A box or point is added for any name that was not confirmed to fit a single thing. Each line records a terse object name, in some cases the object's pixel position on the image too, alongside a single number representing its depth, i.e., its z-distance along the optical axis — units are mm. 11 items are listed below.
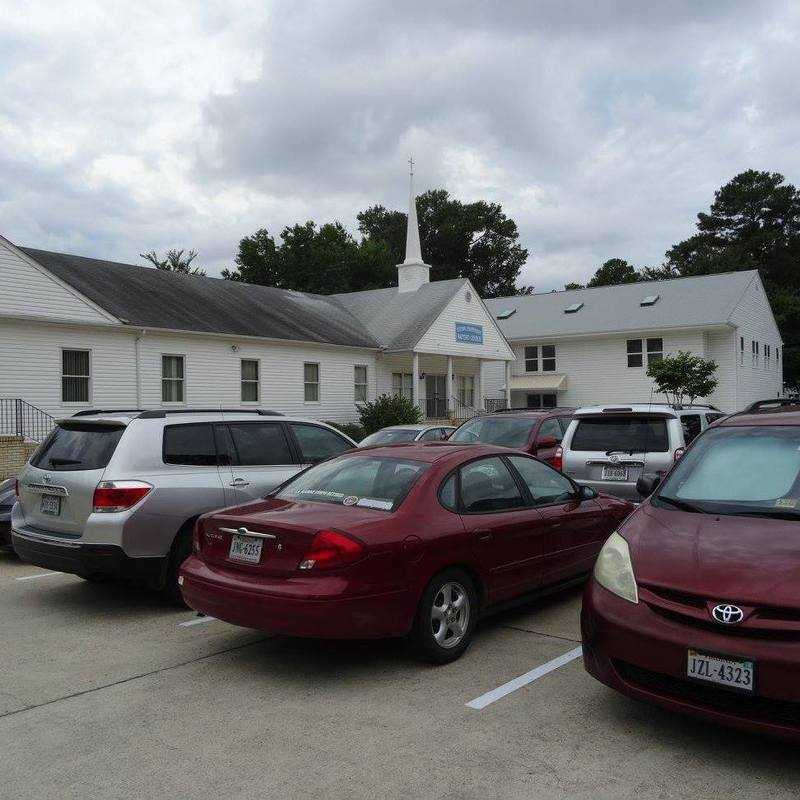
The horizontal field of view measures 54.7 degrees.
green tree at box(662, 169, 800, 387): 62125
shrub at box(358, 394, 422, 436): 27547
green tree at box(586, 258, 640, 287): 67681
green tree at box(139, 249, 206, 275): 59219
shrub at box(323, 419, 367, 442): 26609
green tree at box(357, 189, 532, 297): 69062
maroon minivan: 3551
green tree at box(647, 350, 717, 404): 28922
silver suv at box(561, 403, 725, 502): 9070
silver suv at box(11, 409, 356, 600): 6422
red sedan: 4840
